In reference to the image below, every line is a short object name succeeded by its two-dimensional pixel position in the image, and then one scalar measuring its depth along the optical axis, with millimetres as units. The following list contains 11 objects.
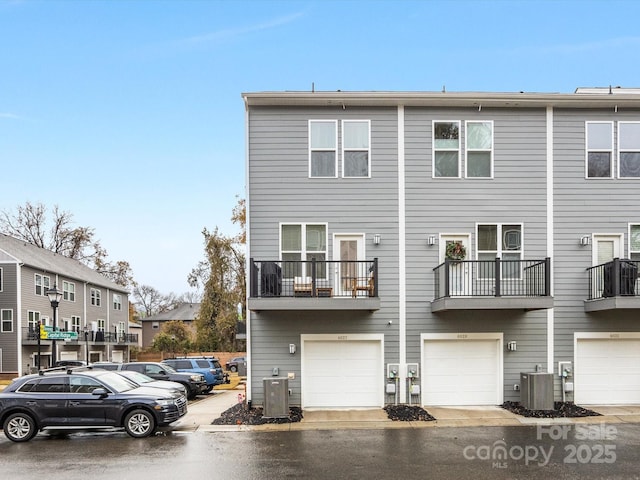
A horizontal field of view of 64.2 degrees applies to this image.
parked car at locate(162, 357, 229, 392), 21234
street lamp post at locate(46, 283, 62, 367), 17328
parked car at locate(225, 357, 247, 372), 32781
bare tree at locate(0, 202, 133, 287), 43906
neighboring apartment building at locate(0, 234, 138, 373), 31375
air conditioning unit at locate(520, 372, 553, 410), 12680
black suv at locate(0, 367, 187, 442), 10789
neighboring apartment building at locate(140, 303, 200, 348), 58059
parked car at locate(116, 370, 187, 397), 12523
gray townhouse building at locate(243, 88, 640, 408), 13570
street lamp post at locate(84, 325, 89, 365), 36688
